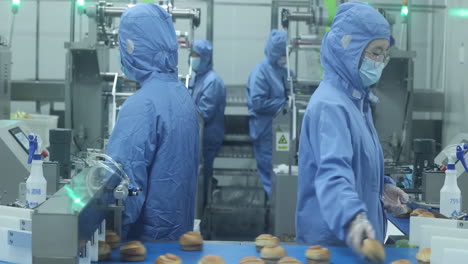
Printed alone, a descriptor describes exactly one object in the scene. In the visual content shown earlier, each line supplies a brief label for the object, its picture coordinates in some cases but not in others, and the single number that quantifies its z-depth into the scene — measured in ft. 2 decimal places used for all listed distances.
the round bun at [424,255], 7.63
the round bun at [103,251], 7.73
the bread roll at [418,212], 9.26
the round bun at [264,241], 8.13
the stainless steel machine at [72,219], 6.56
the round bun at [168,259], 7.46
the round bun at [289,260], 7.44
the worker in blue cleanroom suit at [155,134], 9.02
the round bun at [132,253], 7.77
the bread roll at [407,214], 10.89
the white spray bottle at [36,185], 8.46
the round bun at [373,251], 6.71
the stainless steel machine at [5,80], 15.89
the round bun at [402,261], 7.49
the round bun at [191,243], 8.25
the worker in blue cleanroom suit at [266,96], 22.26
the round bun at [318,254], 7.55
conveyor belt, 7.90
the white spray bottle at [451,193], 9.66
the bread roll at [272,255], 7.73
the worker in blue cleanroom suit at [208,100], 22.31
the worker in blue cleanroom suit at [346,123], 8.03
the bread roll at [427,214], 9.05
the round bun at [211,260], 7.46
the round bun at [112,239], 8.09
